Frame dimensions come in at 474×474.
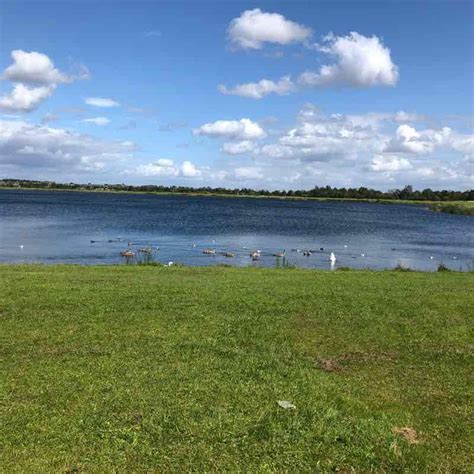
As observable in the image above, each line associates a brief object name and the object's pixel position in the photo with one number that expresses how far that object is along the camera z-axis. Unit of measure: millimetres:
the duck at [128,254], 37594
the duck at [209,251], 40562
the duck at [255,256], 37969
